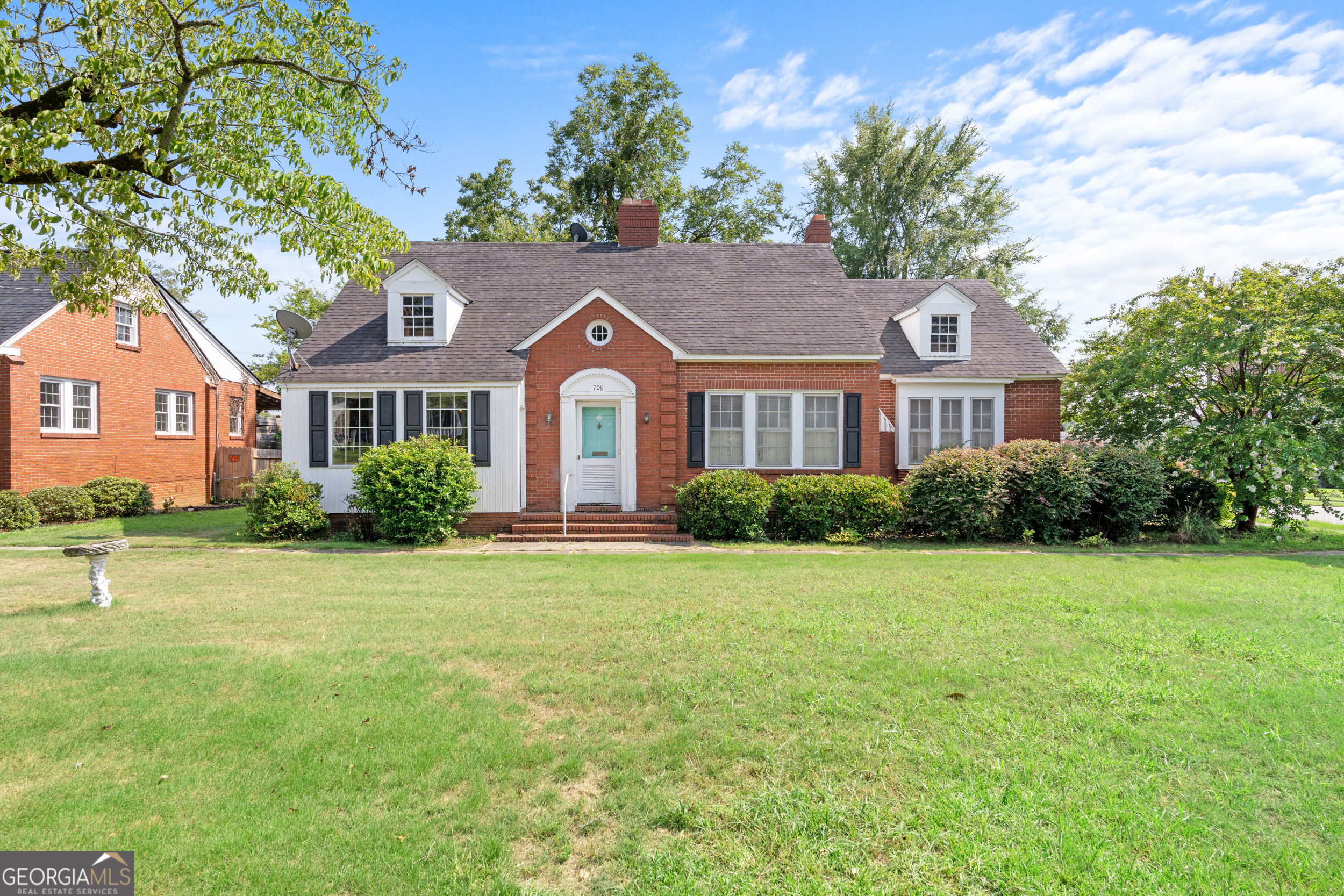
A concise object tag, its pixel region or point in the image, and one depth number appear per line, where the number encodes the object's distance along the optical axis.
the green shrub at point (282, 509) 12.77
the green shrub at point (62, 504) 15.53
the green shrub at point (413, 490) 12.30
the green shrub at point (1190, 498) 13.51
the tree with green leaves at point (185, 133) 5.24
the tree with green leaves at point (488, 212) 27.44
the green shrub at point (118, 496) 16.62
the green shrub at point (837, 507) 12.95
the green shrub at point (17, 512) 14.65
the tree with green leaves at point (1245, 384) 12.67
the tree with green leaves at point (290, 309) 29.39
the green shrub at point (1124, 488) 12.66
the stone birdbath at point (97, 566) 7.22
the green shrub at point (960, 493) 12.45
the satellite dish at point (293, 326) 13.84
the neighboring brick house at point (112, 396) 16.06
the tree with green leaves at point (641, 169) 28.05
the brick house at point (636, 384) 14.04
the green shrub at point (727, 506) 12.86
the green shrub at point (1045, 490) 12.46
